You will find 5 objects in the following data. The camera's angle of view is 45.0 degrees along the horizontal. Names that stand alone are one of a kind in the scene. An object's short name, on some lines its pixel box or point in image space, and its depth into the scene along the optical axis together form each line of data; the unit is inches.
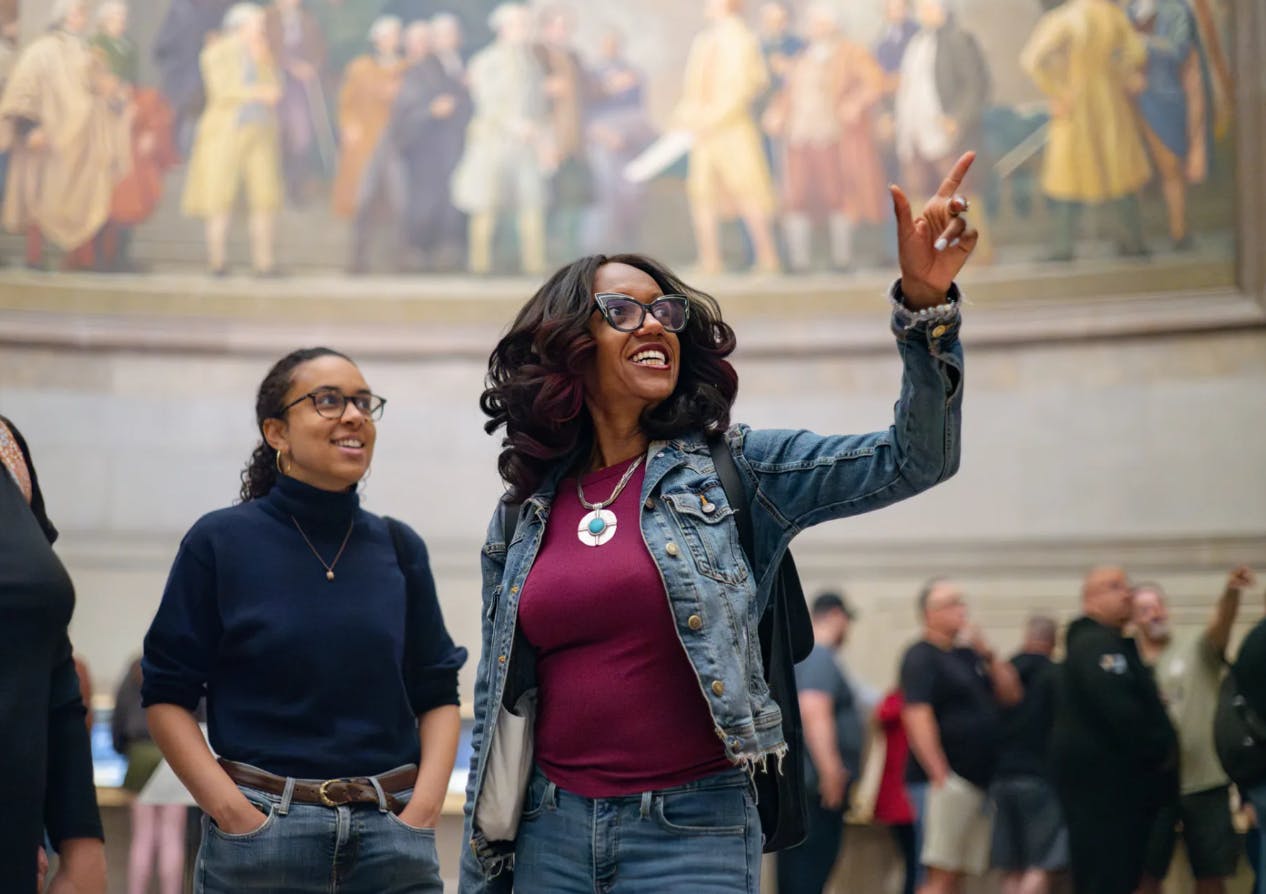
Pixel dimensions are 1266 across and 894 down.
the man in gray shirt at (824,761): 244.8
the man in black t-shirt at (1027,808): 257.9
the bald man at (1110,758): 240.8
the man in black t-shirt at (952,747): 258.1
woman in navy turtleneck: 121.3
